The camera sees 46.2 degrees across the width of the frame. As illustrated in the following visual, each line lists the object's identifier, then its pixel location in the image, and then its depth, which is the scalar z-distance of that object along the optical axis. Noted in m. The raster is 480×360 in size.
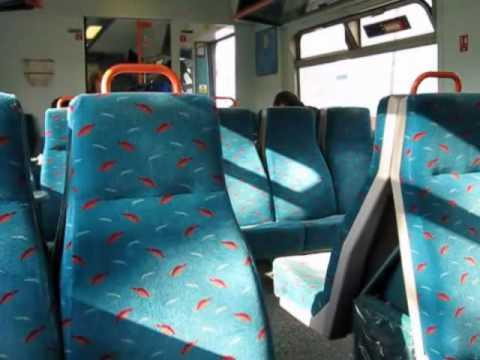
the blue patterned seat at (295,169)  3.46
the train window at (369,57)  4.82
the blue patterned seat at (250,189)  3.32
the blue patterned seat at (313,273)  1.74
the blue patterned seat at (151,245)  1.29
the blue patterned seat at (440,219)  1.56
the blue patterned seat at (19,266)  1.18
